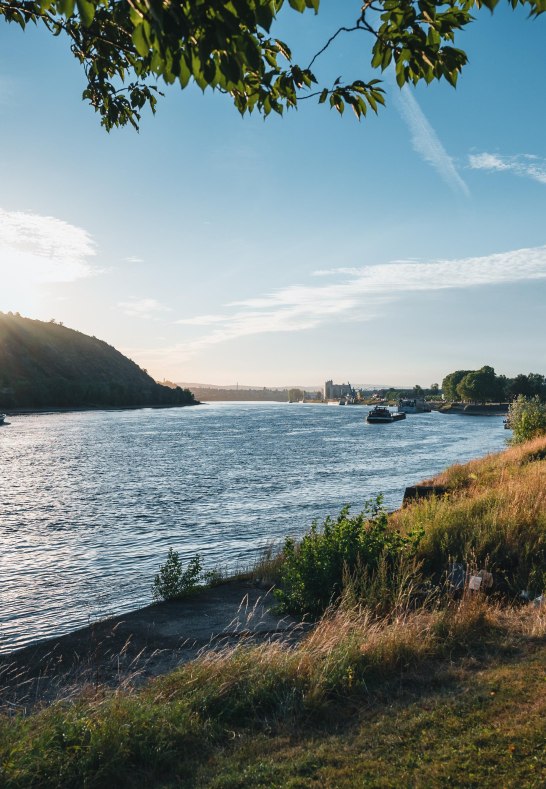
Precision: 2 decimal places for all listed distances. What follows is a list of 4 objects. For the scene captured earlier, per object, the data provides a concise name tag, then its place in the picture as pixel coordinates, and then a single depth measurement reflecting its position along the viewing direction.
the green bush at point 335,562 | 11.04
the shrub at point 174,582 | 13.50
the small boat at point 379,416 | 127.25
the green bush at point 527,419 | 36.34
